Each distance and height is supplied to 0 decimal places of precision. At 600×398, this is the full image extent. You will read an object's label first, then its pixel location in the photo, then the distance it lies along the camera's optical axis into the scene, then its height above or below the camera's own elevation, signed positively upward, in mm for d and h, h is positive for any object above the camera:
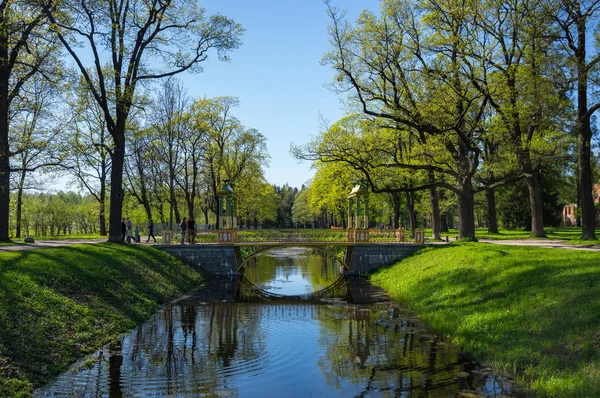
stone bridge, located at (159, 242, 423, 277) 29047 -1860
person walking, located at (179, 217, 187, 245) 29973 -254
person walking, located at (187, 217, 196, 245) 30203 -694
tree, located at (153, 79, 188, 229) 38603 +7993
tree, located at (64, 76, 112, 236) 42375 +5916
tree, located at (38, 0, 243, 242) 24594 +9535
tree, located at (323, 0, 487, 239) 25219 +7719
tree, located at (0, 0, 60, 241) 20359 +8126
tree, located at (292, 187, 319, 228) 98938 +2405
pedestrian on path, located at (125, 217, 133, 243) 30372 -168
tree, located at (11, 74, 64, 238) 23469 +5704
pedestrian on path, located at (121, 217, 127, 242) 31683 -101
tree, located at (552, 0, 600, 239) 23578 +7159
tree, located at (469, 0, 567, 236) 24172 +7657
